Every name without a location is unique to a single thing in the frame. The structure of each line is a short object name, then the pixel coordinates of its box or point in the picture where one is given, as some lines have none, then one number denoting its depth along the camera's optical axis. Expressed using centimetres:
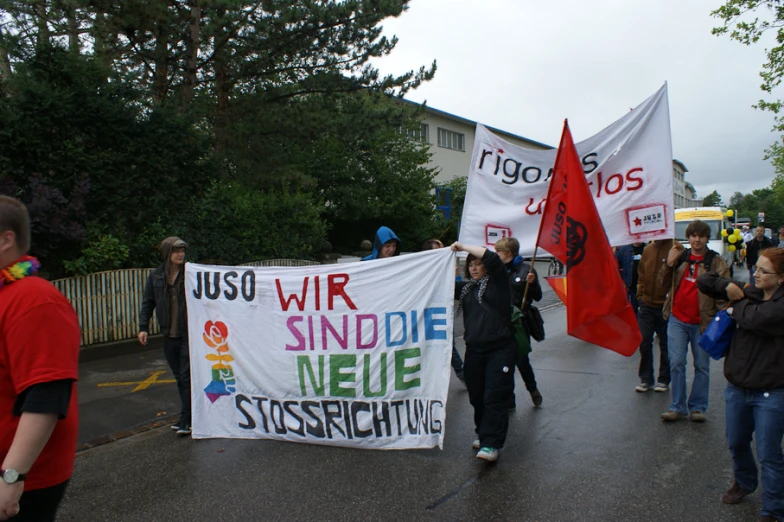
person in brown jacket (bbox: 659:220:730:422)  521
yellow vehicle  2070
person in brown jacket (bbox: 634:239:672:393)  603
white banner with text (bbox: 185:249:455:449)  471
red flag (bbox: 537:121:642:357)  459
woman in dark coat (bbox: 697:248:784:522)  348
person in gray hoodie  544
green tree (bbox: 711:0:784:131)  1800
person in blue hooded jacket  604
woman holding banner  454
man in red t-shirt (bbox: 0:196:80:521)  190
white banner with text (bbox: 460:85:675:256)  515
